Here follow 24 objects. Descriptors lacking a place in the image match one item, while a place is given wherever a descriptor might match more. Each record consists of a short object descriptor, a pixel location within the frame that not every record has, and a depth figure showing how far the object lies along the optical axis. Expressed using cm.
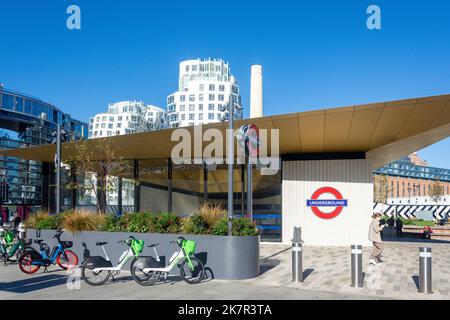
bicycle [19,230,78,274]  1166
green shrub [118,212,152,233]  1270
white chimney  2653
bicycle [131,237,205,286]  1016
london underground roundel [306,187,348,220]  1917
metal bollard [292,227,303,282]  1056
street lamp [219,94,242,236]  1123
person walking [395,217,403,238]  2694
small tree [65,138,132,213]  1988
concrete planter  1092
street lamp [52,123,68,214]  1674
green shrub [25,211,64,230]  1466
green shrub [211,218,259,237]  1130
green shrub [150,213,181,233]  1233
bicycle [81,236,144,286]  1023
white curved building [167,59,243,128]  12619
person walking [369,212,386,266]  1348
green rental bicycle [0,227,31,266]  1307
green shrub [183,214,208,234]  1166
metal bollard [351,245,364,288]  993
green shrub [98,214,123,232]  1312
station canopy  1320
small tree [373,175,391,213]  6744
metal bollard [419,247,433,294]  923
